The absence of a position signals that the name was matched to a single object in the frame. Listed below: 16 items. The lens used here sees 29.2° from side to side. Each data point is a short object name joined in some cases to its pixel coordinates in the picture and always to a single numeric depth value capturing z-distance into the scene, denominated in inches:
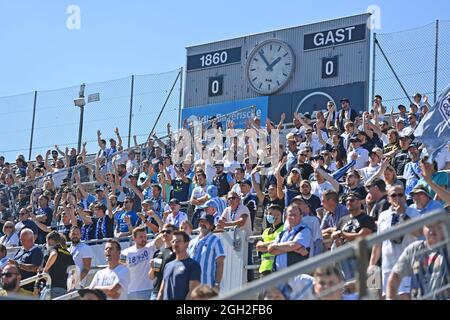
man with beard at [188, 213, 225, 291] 382.3
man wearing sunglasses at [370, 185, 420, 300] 217.6
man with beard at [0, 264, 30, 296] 353.4
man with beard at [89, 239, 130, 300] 356.8
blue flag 444.5
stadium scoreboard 834.2
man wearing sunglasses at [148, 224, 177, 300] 373.7
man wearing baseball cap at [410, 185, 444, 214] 342.0
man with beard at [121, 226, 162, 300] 408.8
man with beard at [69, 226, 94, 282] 464.4
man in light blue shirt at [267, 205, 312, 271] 352.5
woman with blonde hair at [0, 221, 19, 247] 563.2
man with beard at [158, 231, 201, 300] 327.3
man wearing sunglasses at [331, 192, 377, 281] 341.4
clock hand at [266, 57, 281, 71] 893.5
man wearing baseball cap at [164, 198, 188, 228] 490.9
